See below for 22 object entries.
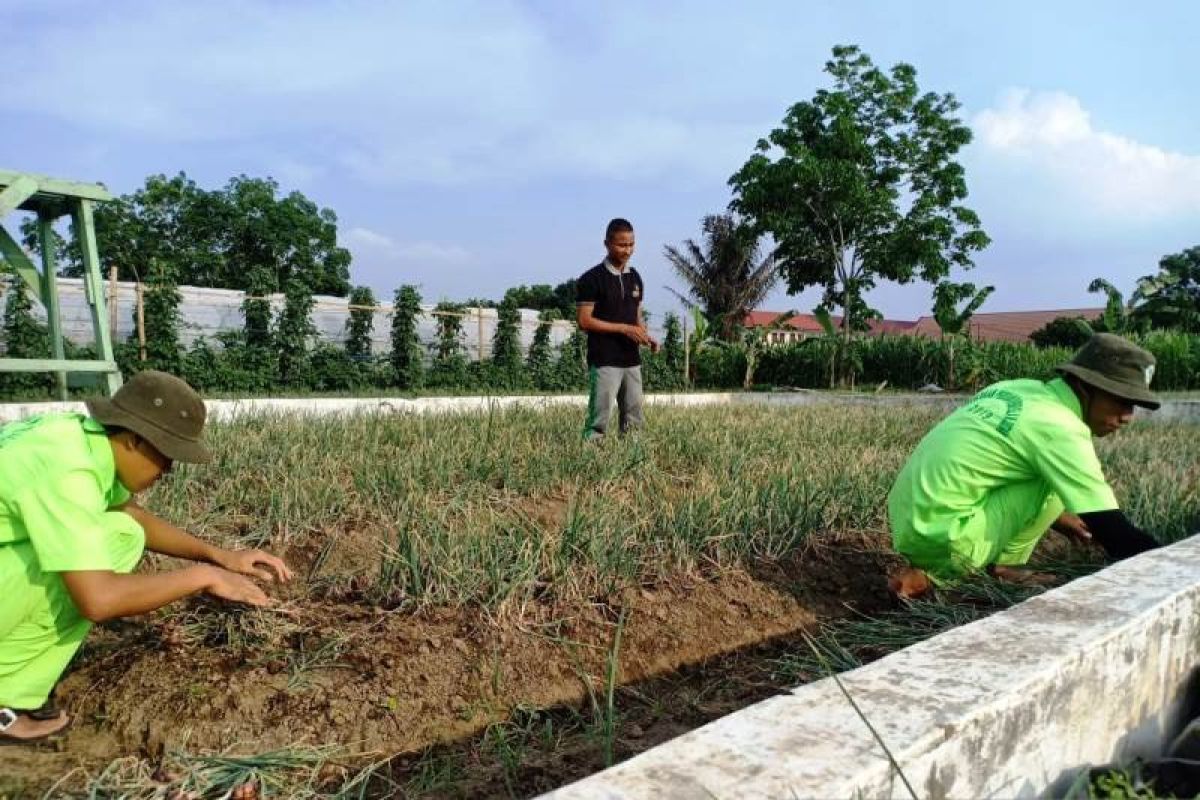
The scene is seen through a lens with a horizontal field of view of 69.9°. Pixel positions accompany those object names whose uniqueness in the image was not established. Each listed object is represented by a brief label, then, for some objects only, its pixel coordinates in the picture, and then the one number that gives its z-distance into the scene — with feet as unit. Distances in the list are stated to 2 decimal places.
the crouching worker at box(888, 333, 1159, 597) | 7.77
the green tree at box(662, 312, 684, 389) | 63.98
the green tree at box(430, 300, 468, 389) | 49.14
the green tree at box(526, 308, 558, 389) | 54.44
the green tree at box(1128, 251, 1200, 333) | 61.41
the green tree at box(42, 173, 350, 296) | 111.45
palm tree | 88.69
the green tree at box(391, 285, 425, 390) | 46.98
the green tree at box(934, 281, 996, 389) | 54.65
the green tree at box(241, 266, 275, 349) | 42.57
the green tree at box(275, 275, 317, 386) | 42.98
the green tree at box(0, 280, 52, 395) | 34.37
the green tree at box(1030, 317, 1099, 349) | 85.61
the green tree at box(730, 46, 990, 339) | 63.77
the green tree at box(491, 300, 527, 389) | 51.96
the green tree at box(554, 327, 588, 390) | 55.83
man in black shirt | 16.84
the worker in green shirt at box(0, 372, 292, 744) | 5.87
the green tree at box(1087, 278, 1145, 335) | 56.08
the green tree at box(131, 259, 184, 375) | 38.34
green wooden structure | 15.72
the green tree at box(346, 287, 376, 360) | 46.60
